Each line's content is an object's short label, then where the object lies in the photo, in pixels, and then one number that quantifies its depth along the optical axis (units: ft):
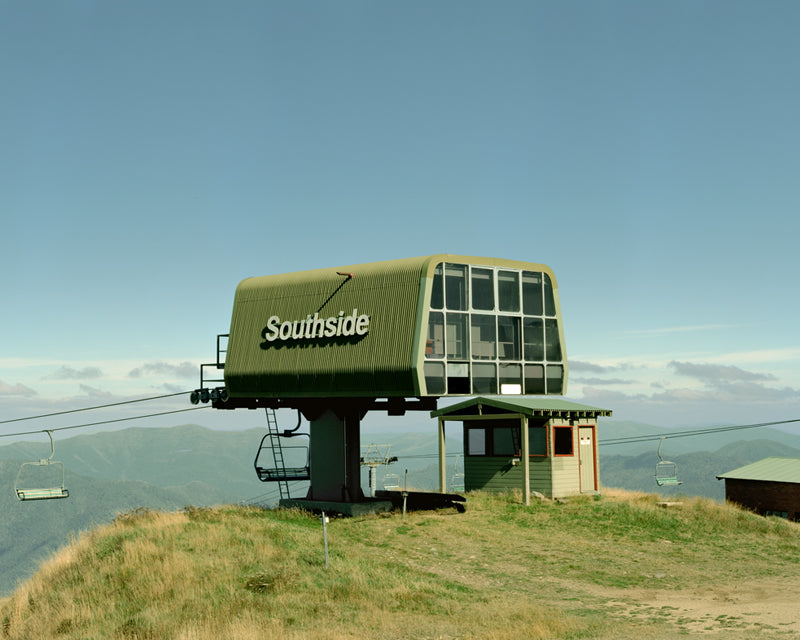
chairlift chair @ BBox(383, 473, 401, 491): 135.05
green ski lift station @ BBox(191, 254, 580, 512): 98.73
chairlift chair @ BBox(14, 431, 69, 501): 99.96
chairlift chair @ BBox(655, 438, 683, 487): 117.37
